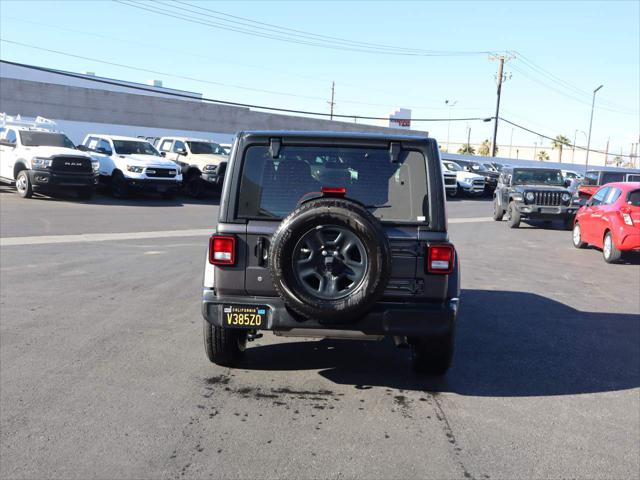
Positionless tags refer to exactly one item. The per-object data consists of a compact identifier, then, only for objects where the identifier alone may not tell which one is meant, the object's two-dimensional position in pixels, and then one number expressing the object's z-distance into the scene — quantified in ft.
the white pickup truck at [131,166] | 72.49
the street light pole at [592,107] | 203.25
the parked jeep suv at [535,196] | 64.23
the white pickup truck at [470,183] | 115.96
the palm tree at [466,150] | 372.54
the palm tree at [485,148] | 428.68
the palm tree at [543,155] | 398.21
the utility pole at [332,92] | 306.55
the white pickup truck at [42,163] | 65.41
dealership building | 117.80
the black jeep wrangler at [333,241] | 15.08
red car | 41.32
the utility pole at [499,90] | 185.94
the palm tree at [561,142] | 374.22
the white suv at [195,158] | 81.20
